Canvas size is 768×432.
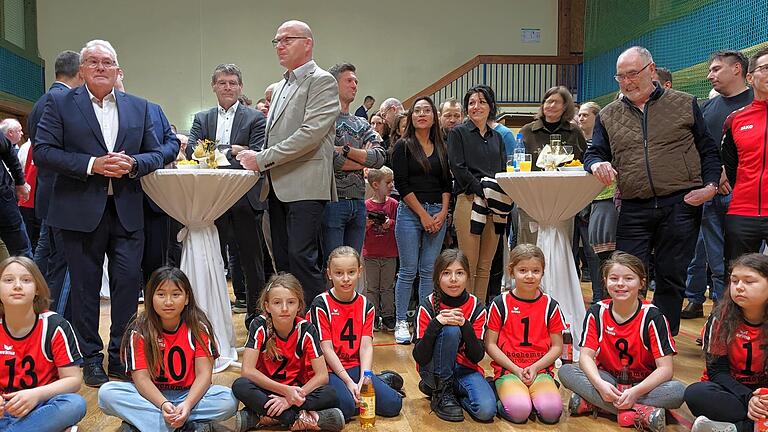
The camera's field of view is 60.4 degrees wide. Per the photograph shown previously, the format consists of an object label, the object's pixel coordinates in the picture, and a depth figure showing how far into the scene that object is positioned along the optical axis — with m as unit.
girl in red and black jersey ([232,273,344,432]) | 2.50
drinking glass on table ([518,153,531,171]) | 3.45
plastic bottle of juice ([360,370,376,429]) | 2.56
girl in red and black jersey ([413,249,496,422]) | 2.66
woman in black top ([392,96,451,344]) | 3.92
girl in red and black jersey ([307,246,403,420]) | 2.69
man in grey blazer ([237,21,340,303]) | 3.16
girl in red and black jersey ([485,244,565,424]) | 2.80
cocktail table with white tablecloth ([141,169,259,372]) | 3.13
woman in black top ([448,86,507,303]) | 3.86
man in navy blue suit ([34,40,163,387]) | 2.99
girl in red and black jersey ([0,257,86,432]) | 2.29
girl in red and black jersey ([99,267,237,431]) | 2.38
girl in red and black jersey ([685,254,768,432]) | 2.31
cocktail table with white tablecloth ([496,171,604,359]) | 3.30
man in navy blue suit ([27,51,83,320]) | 3.57
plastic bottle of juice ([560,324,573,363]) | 3.13
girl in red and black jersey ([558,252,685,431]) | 2.53
